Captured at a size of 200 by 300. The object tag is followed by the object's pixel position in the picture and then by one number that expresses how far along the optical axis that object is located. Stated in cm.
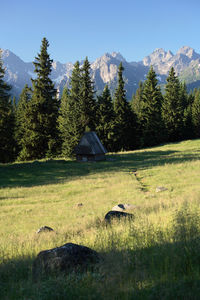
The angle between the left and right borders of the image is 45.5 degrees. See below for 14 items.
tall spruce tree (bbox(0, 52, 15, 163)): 5043
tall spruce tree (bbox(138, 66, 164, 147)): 6091
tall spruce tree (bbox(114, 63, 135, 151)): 5819
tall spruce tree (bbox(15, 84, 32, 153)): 5456
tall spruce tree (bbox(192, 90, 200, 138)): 7300
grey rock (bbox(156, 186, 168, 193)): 1833
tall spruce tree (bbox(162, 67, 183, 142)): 6391
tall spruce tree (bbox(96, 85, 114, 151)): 5594
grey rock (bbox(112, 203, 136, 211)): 1336
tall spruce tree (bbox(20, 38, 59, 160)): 4466
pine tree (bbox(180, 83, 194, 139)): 6911
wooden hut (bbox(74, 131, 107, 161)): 3912
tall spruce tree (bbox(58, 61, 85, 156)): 4588
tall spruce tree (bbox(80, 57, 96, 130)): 5294
